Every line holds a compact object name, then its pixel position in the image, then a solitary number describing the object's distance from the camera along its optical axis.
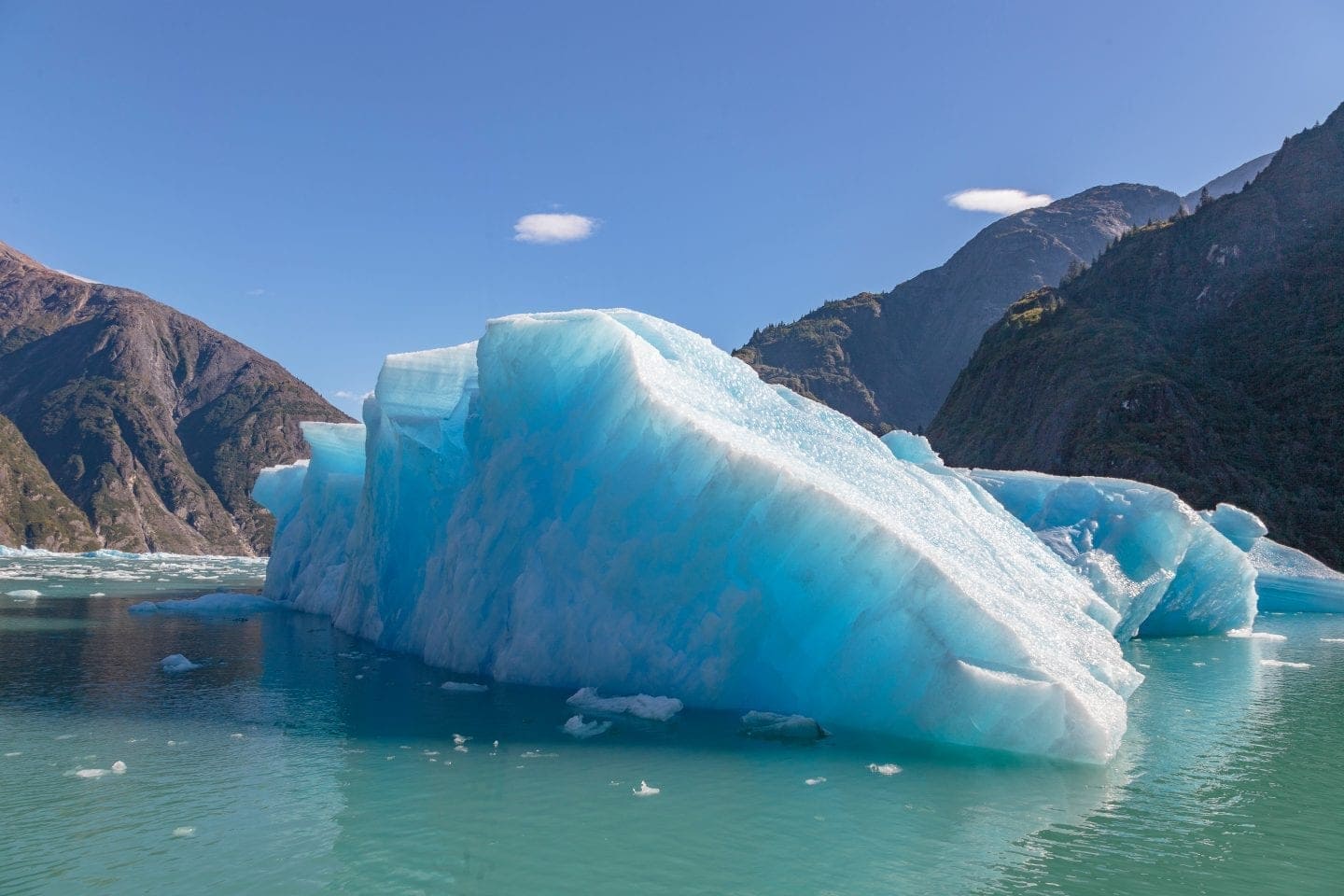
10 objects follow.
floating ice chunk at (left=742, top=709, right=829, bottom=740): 8.12
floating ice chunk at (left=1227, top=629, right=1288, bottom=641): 18.14
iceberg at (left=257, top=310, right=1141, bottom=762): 7.81
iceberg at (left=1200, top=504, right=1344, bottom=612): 23.17
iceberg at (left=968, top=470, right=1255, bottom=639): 15.23
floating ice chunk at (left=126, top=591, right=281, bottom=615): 18.75
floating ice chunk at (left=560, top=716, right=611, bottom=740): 7.98
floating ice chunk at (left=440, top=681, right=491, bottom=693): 10.19
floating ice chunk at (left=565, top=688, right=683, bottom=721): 8.59
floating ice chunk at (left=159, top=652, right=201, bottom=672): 11.28
